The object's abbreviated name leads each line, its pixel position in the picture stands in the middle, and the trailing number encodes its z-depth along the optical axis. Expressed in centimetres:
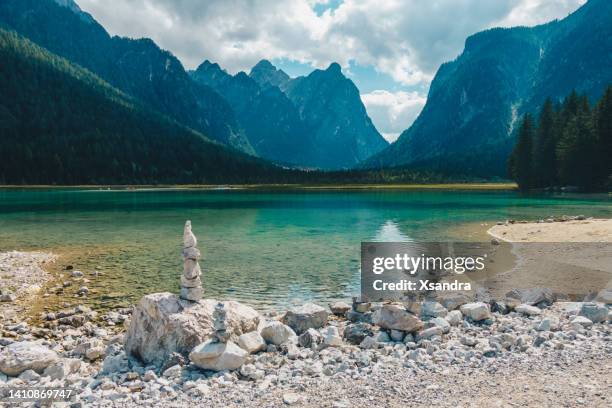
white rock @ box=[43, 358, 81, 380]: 1084
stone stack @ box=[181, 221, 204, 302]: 1298
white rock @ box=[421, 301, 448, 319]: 1433
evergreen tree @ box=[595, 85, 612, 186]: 9482
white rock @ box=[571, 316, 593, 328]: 1287
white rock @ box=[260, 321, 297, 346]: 1266
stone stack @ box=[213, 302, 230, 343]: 1127
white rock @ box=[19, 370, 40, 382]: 1067
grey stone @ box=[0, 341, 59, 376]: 1092
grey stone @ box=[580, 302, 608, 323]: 1319
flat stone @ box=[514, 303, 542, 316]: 1453
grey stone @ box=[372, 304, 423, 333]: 1294
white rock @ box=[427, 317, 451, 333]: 1313
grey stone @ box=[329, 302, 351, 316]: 1653
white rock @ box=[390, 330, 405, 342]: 1289
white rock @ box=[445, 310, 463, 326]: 1394
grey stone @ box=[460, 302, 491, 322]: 1404
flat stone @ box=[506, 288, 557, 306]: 1560
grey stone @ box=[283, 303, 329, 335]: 1402
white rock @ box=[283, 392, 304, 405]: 918
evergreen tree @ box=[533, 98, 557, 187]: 11325
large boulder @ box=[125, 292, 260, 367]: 1191
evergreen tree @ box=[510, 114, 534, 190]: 12262
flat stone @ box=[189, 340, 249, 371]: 1088
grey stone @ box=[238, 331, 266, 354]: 1202
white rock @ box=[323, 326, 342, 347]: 1246
